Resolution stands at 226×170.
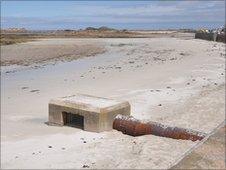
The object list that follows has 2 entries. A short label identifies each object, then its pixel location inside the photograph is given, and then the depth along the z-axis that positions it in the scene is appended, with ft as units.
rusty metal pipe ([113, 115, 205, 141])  18.03
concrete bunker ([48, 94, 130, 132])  20.19
